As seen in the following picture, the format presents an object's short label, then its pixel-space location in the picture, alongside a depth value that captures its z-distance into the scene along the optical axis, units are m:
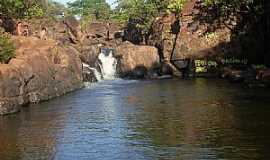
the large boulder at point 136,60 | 58.38
